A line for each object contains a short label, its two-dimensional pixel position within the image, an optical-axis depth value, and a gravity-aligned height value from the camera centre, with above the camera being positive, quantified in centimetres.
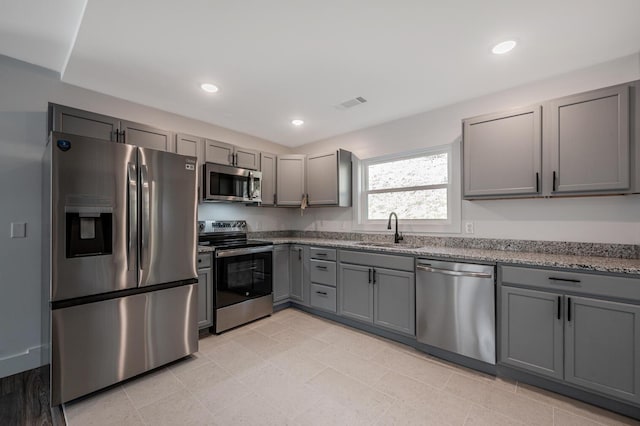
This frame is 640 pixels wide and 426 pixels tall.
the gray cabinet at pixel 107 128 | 237 +78
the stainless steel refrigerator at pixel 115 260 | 183 -36
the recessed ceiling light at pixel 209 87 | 264 +121
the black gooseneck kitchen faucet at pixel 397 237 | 338 -30
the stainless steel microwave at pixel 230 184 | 322 +35
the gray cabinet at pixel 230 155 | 335 +73
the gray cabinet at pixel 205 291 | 285 -82
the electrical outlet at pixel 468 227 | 292 -16
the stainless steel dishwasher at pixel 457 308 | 224 -83
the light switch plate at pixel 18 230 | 226 -15
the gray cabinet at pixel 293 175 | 415 +56
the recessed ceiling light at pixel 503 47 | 200 +122
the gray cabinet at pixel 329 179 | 379 +47
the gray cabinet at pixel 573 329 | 174 -81
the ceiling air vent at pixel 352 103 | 297 +121
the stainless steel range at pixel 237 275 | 299 -73
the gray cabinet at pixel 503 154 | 235 +53
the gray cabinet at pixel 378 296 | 272 -89
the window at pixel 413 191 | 315 +26
